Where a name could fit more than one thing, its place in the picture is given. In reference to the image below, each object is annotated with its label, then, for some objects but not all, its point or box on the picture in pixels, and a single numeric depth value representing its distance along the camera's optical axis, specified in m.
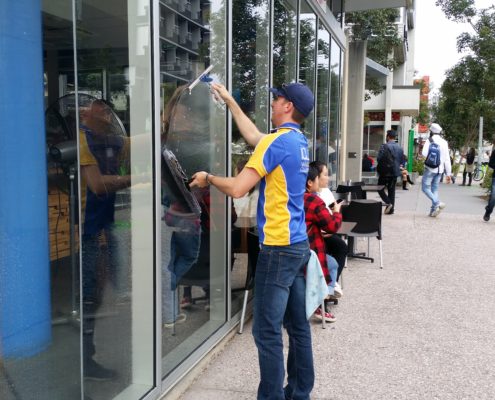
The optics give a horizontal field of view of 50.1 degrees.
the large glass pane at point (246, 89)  4.37
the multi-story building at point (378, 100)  12.62
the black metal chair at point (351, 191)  8.12
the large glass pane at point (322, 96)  7.70
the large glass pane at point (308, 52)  6.37
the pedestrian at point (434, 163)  11.00
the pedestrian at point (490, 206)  10.45
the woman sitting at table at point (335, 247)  5.22
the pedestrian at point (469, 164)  21.56
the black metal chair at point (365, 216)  6.60
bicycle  25.35
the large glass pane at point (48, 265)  2.53
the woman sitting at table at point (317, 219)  4.03
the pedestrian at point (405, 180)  17.14
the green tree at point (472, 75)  22.91
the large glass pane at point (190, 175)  3.33
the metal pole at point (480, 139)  18.22
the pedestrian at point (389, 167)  11.73
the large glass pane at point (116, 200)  2.73
